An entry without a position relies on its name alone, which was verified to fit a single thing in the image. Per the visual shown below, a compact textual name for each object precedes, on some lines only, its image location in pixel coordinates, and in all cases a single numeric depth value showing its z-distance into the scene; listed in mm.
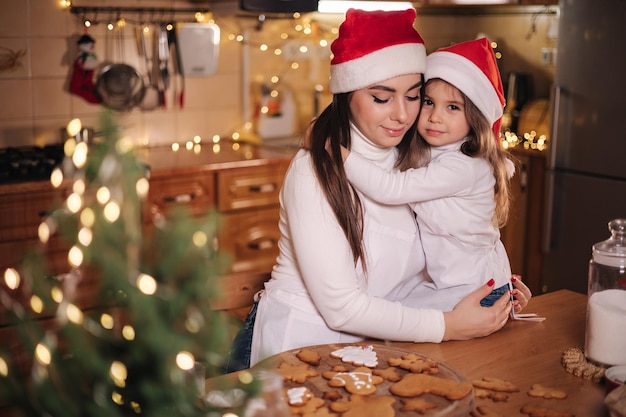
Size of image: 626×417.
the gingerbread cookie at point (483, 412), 1156
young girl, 1622
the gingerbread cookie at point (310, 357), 1313
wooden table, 1226
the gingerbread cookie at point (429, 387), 1184
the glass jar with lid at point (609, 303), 1316
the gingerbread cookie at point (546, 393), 1235
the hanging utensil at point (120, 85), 3346
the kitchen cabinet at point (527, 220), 3576
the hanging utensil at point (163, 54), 3475
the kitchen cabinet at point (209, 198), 2781
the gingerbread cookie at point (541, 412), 1161
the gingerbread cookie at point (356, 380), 1202
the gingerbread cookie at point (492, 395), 1226
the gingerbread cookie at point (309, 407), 1129
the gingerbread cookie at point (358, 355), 1312
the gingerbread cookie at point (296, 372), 1240
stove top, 2816
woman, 1476
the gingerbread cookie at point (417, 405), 1137
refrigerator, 3154
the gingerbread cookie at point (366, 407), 1125
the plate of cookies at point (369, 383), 1141
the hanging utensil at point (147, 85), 3475
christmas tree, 531
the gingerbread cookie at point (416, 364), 1282
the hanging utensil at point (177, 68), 3516
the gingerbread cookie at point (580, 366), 1319
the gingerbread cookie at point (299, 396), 1155
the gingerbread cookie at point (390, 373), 1246
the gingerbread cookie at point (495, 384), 1258
